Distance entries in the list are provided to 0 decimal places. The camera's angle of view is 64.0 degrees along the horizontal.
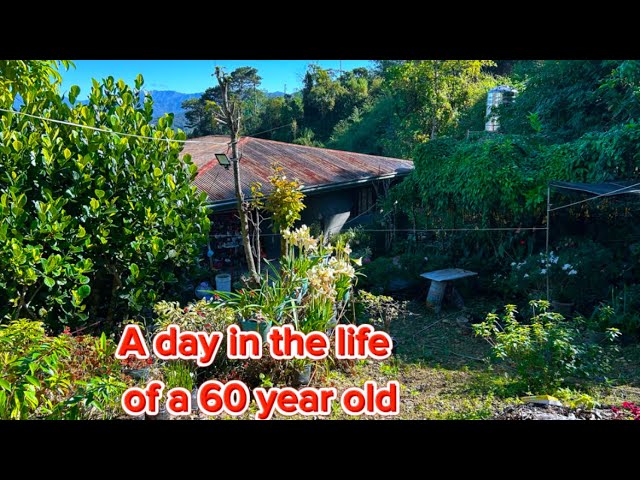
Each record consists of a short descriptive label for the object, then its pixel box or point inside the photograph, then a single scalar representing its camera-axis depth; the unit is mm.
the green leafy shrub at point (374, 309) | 5198
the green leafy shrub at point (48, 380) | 2580
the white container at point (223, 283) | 6602
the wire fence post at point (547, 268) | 5684
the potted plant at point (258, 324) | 3625
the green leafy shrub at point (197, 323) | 3502
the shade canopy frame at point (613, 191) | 4795
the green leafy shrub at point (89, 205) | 3695
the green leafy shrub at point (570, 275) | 5680
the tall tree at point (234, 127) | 4312
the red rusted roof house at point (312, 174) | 7547
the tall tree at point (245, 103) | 14977
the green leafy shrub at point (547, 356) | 3445
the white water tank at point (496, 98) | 11484
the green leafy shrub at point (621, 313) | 4906
